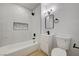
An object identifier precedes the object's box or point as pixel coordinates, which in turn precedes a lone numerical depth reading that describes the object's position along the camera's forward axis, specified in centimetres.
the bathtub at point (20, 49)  175
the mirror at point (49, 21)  202
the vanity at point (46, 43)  194
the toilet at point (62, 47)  166
